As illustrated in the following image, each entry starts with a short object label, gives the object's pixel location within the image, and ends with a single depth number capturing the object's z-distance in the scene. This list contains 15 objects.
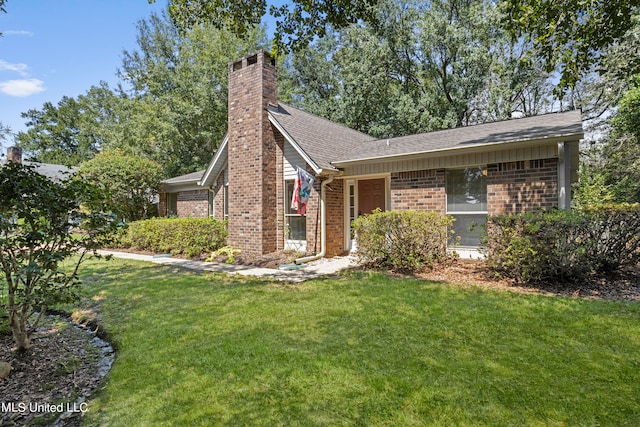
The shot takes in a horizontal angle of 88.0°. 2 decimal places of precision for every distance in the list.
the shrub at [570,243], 5.89
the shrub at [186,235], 11.20
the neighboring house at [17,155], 23.44
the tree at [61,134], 40.56
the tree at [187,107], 21.62
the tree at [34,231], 3.33
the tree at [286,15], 7.19
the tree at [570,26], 7.45
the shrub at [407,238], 7.62
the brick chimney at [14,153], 23.38
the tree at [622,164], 18.20
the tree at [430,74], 19.70
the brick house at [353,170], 7.71
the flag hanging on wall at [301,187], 9.80
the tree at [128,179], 15.14
